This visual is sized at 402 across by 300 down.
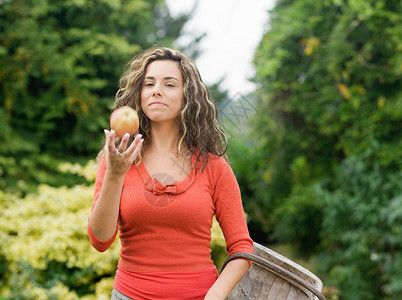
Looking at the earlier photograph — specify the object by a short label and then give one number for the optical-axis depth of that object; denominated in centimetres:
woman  145
